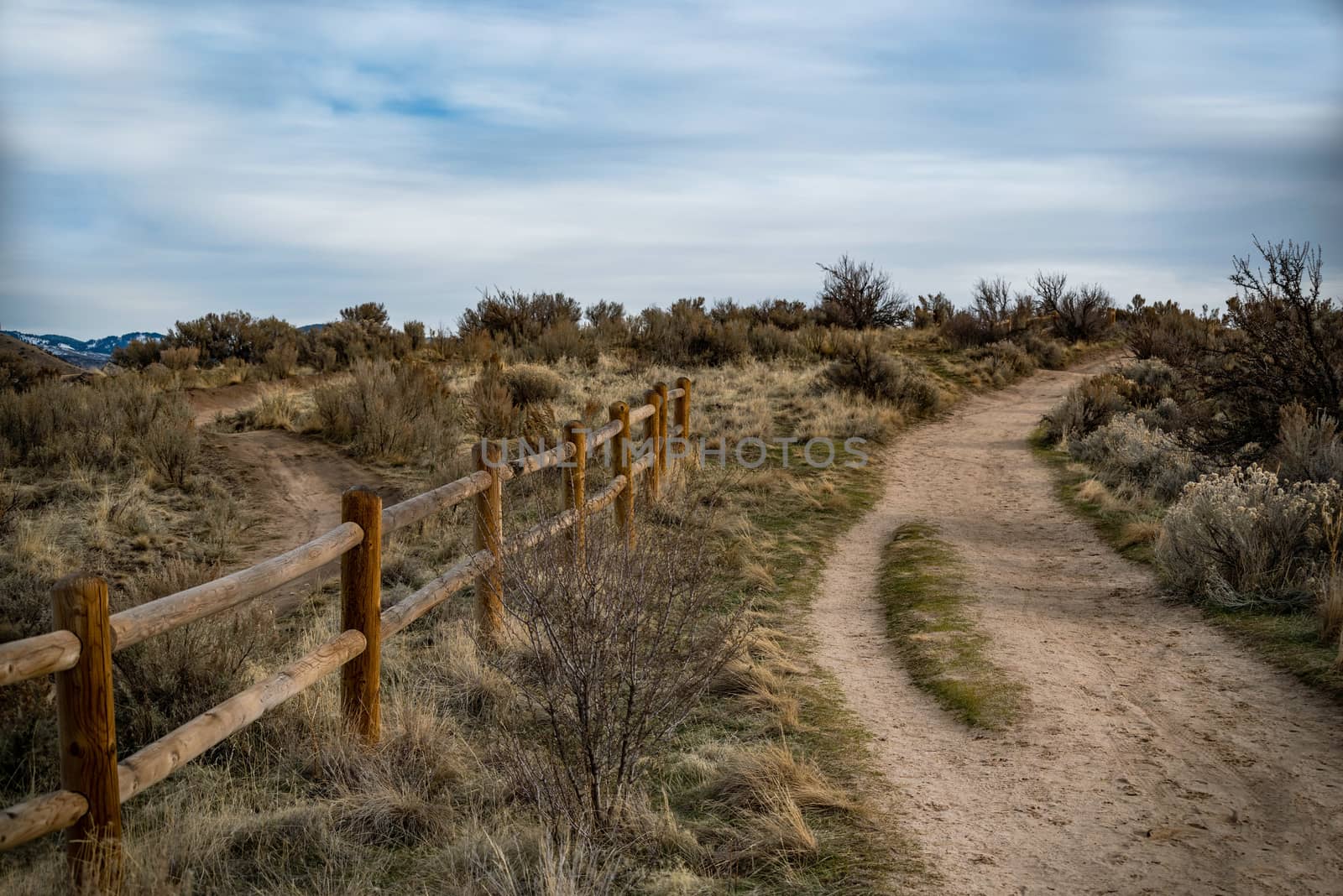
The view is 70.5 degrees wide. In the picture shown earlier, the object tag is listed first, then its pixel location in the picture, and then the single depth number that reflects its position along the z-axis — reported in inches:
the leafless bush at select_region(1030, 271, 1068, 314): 1331.2
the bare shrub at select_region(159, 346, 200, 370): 965.2
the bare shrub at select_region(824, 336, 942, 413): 779.4
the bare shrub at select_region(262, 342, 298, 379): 933.8
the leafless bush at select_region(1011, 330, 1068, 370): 1075.3
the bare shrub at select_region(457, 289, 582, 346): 1082.1
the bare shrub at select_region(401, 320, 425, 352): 1118.4
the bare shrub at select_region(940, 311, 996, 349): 1131.9
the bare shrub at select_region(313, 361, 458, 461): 575.2
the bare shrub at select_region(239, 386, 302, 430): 626.5
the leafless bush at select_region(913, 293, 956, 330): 1407.5
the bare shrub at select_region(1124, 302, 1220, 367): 536.1
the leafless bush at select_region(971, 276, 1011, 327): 1208.2
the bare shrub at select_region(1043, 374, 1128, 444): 644.1
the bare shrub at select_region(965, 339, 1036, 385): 967.6
